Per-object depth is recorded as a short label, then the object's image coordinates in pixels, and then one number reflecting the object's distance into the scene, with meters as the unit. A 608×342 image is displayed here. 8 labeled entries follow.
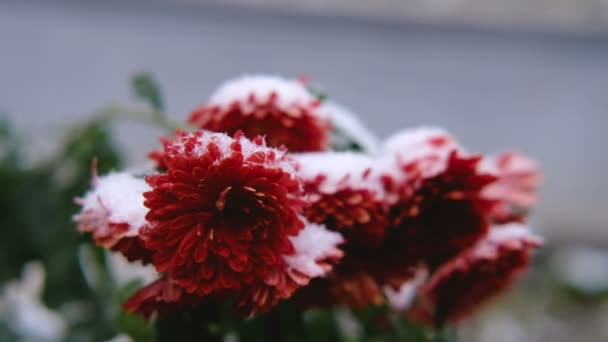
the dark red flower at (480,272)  0.47
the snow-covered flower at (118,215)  0.42
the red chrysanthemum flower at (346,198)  0.44
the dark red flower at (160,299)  0.42
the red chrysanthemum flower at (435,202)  0.45
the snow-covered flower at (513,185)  0.49
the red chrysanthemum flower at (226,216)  0.40
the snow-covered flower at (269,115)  0.45
